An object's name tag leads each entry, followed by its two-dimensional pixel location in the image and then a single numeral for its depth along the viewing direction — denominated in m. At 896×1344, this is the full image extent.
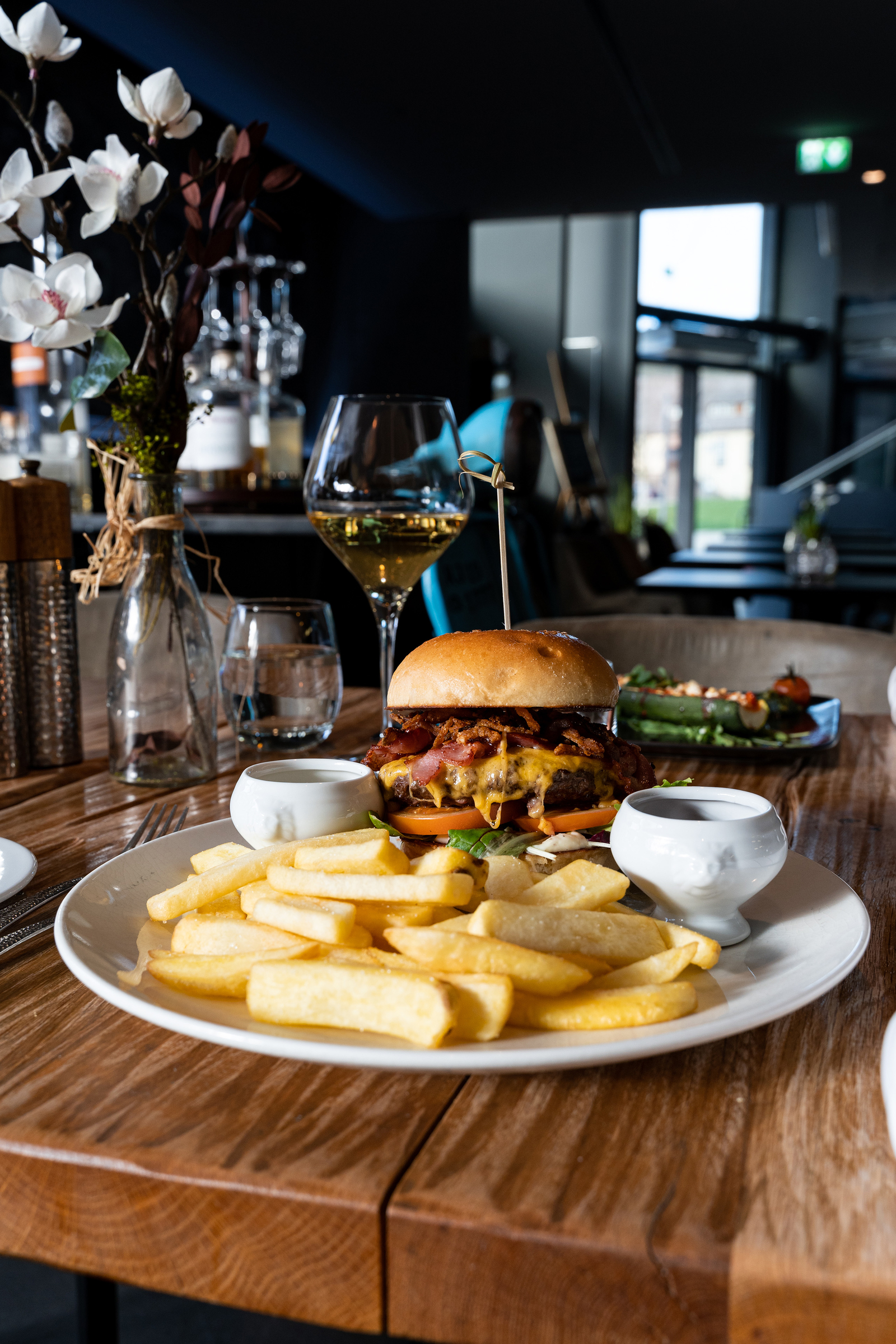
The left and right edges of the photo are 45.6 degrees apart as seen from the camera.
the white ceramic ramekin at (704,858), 0.74
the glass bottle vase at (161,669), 1.33
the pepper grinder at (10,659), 1.31
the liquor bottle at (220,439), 3.24
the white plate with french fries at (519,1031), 0.57
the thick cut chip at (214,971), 0.66
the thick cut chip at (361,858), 0.76
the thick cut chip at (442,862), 0.76
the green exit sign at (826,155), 6.43
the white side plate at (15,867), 0.88
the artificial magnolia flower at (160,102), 1.24
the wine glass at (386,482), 1.41
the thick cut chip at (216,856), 0.88
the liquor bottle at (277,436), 3.96
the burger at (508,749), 1.08
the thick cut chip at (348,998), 0.58
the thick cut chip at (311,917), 0.66
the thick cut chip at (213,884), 0.79
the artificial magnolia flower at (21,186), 1.18
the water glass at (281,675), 1.46
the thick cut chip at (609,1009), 0.61
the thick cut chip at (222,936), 0.69
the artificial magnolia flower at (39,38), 1.21
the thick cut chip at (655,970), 0.66
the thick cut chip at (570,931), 0.67
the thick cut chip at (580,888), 0.74
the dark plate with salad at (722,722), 1.52
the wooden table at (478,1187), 0.46
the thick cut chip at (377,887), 0.70
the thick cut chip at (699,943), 0.67
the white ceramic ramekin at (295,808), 0.90
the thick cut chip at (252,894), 0.76
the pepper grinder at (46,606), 1.36
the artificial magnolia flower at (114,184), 1.18
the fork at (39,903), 0.82
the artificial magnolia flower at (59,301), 1.16
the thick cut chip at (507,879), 0.77
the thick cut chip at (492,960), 0.62
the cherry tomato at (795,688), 1.75
